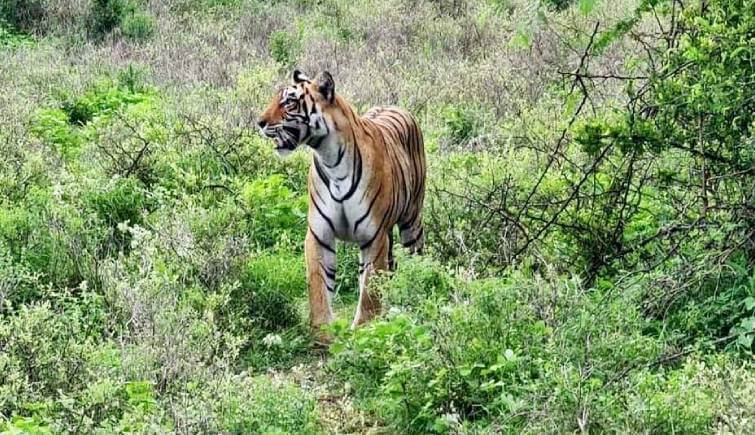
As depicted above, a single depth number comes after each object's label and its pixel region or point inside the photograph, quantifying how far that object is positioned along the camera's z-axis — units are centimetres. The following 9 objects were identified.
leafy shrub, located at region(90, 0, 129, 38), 3130
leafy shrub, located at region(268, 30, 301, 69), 2814
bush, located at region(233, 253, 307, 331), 1355
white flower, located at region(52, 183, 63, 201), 1496
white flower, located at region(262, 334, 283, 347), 1217
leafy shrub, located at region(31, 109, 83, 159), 1958
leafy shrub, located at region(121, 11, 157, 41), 3083
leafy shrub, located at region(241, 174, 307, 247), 1608
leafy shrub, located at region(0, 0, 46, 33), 3209
